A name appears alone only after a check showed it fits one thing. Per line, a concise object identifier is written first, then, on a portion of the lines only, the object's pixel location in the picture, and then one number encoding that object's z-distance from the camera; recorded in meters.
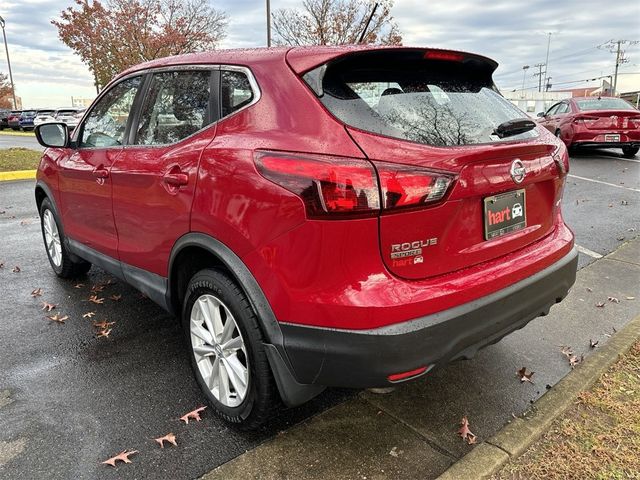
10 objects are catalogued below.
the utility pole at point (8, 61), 40.68
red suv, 1.93
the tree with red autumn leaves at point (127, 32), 23.92
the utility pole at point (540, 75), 91.34
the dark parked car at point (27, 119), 34.12
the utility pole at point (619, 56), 75.50
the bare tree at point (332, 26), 21.78
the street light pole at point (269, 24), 18.87
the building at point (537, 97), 66.44
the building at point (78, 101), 63.19
